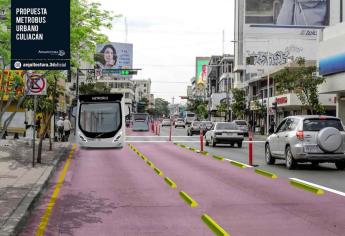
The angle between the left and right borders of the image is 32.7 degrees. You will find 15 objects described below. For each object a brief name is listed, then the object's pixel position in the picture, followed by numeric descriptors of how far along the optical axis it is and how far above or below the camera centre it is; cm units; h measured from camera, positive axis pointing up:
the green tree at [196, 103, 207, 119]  12384 +133
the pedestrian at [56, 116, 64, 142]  3726 -72
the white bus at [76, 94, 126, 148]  2661 -23
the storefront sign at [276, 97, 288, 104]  5769 +178
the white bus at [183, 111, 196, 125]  11801 +1
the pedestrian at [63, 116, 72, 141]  3622 -63
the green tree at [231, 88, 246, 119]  7481 +198
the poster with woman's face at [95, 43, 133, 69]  10481 +1103
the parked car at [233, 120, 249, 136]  5712 -74
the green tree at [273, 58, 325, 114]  4223 +256
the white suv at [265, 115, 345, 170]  1772 -69
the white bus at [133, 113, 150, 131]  7600 -84
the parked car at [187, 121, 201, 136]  5728 -117
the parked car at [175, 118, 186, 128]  10000 -104
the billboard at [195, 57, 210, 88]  16369 +1357
